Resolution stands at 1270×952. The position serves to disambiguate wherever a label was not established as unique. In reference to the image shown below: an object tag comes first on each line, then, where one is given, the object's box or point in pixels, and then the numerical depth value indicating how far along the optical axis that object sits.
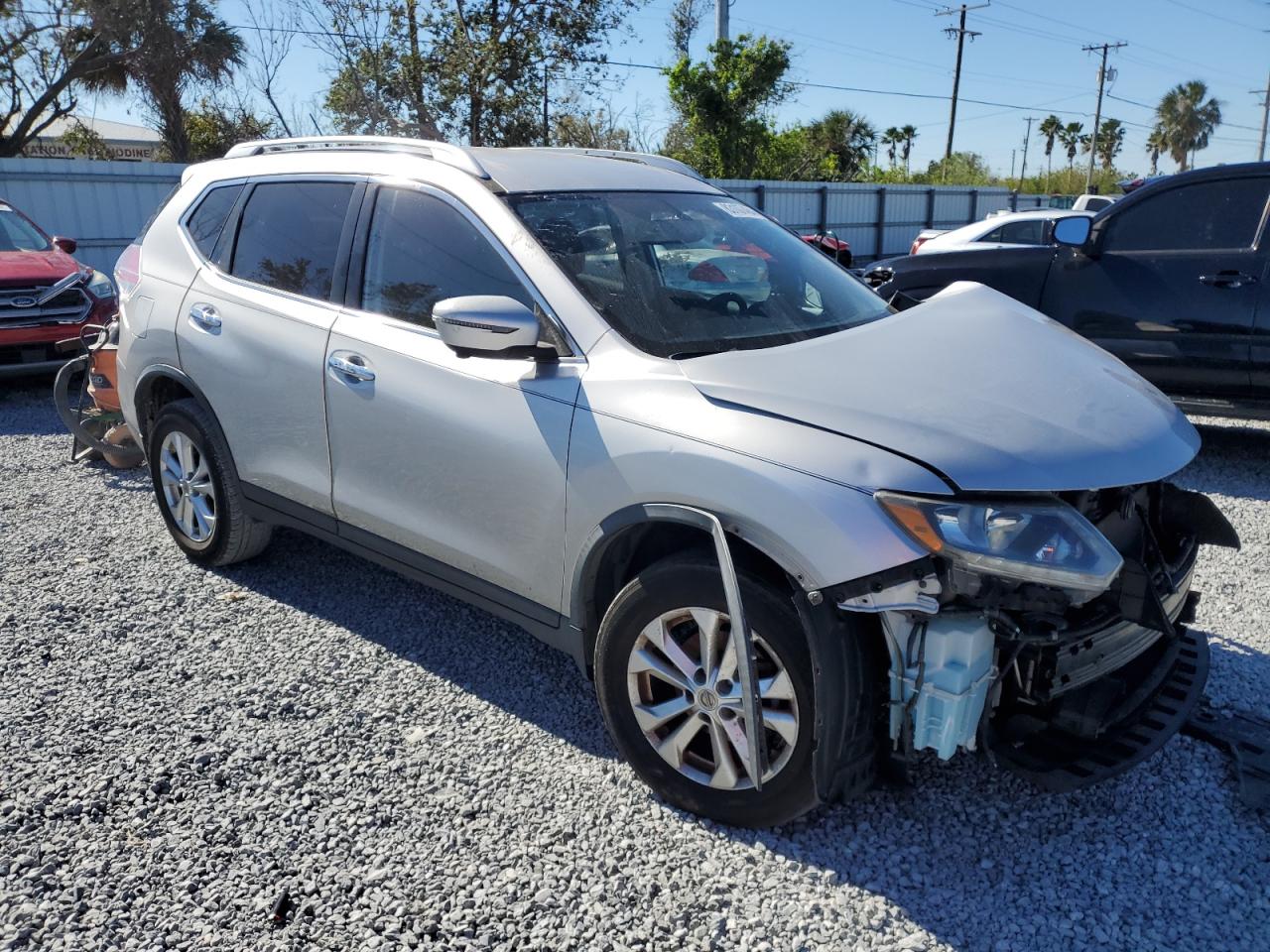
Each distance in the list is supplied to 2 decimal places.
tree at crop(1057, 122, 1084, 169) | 79.19
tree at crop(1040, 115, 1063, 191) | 78.94
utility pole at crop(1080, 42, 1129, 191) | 56.46
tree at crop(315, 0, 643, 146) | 19.75
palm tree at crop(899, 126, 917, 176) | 69.38
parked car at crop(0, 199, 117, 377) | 8.72
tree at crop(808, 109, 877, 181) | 39.69
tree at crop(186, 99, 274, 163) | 22.55
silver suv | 2.43
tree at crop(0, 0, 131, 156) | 23.80
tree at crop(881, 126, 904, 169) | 69.19
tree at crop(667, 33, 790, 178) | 25.72
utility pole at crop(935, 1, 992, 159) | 43.66
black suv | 6.08
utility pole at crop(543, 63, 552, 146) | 20.83
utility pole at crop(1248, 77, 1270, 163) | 54.15
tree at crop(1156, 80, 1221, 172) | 77.75
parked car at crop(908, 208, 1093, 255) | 12.13
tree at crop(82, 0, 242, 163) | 23.03
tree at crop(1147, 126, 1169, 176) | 82.12
